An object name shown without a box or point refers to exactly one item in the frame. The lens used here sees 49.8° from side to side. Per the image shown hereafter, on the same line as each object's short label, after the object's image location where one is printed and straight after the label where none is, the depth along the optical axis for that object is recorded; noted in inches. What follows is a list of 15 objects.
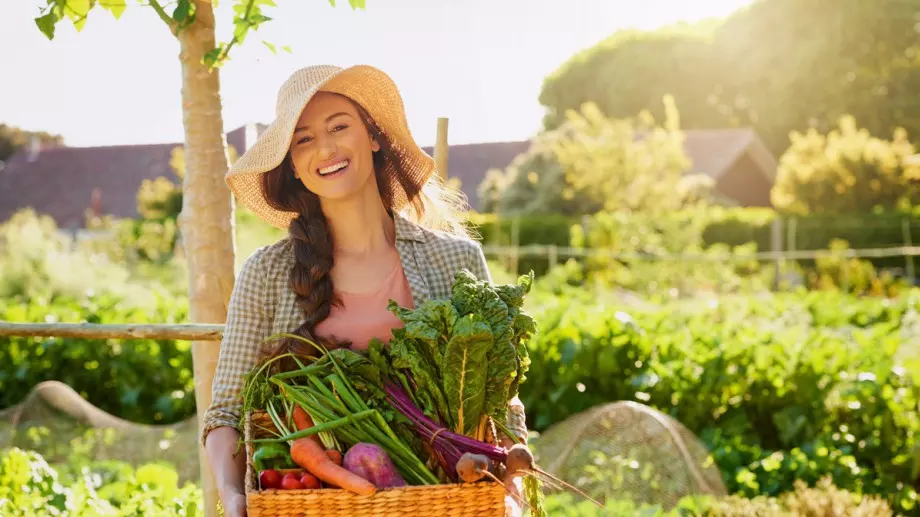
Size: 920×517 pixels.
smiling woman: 94.4
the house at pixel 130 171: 1211.9
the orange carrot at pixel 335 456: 78.1
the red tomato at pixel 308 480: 75.9
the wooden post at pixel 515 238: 593.3
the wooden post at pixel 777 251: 517.3
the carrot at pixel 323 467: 73.4
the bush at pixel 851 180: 781.9
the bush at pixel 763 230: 727.1
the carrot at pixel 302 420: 82.4
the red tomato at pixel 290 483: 75.6
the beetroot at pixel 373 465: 75.0
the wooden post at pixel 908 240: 626.8
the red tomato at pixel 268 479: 77.5
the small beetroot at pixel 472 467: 73.4
